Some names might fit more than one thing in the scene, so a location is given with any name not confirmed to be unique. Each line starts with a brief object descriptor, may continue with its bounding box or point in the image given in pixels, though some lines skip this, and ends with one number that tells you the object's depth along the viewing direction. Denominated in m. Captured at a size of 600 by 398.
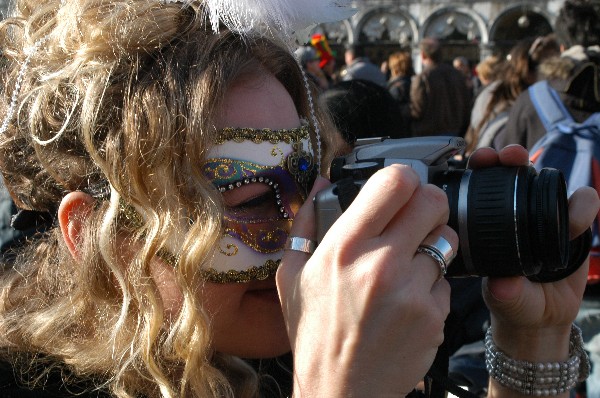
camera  1.14
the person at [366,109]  2.75
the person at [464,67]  9.29
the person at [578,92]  2.33
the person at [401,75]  5.90
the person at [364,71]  5.61
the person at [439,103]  5.42
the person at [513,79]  3.76
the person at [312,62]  5.25
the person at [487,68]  5.58
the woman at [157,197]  1.17
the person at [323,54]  6.38
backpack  2.31
